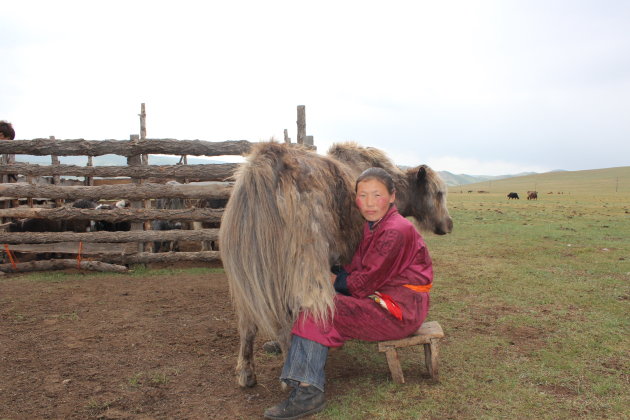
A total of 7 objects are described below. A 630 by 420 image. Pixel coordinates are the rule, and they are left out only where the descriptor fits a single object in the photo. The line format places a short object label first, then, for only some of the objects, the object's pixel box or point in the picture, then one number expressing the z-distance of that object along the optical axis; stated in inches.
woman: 105.0
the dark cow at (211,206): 335.9
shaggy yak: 107.3
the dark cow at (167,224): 328.2
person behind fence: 316.8
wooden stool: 118.6
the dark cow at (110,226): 324.5
